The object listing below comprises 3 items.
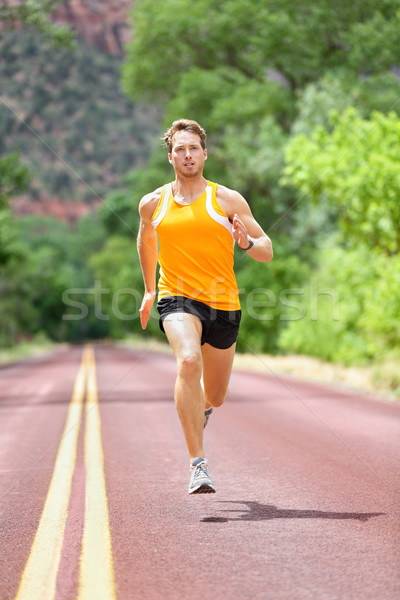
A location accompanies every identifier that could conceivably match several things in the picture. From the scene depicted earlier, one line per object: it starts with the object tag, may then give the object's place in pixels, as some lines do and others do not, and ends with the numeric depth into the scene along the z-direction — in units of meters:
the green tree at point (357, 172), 26.50
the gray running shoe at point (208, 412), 11.04
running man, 9.33
